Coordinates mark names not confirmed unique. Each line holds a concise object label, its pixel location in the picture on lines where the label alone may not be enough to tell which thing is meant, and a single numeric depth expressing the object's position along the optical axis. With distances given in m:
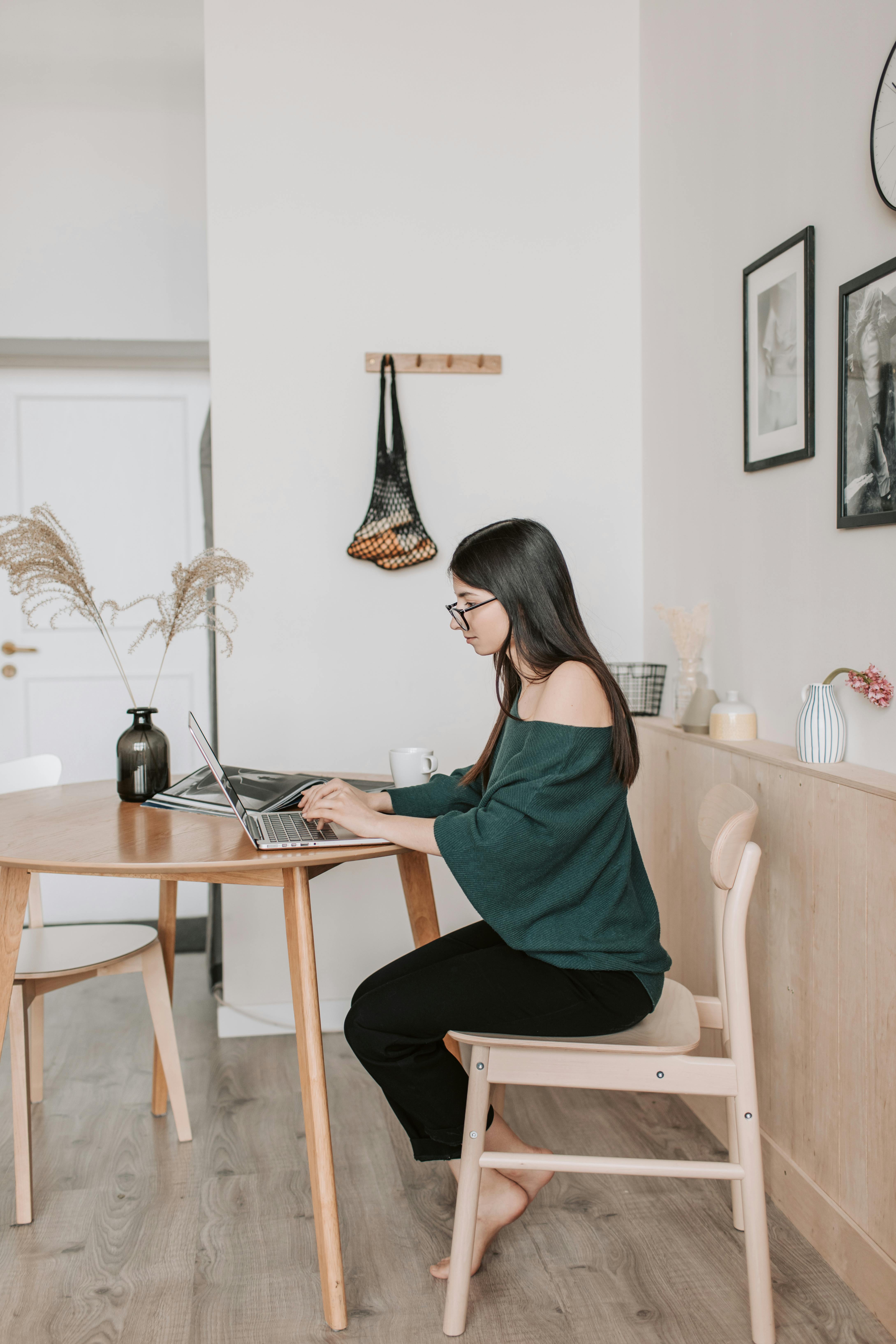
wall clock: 1.52
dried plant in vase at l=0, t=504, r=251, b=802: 1.96
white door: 3.36
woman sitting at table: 1.46
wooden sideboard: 1.47
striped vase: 1.68
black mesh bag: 2.59
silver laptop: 1.55
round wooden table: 1.49
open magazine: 1.77
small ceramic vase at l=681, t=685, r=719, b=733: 2.16
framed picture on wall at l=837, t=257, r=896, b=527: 1.55
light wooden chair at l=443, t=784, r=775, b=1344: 1.42
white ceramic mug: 1.85
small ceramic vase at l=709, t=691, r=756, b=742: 2.00
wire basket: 2.52
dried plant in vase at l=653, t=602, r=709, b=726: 2.23
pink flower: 1.57
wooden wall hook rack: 2.63
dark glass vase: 1.98
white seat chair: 1.81
